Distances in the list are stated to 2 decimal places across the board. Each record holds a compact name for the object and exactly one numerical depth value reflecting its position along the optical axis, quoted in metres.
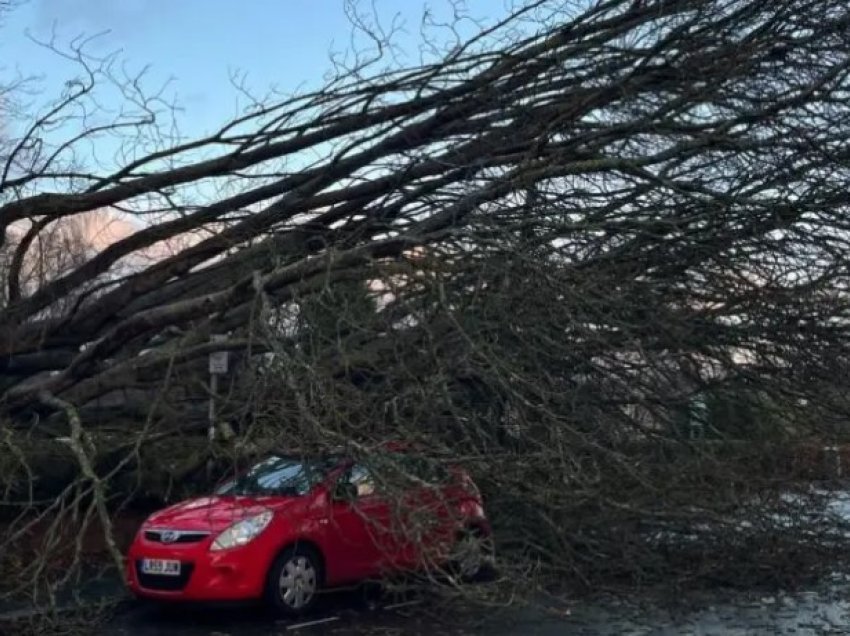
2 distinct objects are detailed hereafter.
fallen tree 7.88
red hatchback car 9.11
